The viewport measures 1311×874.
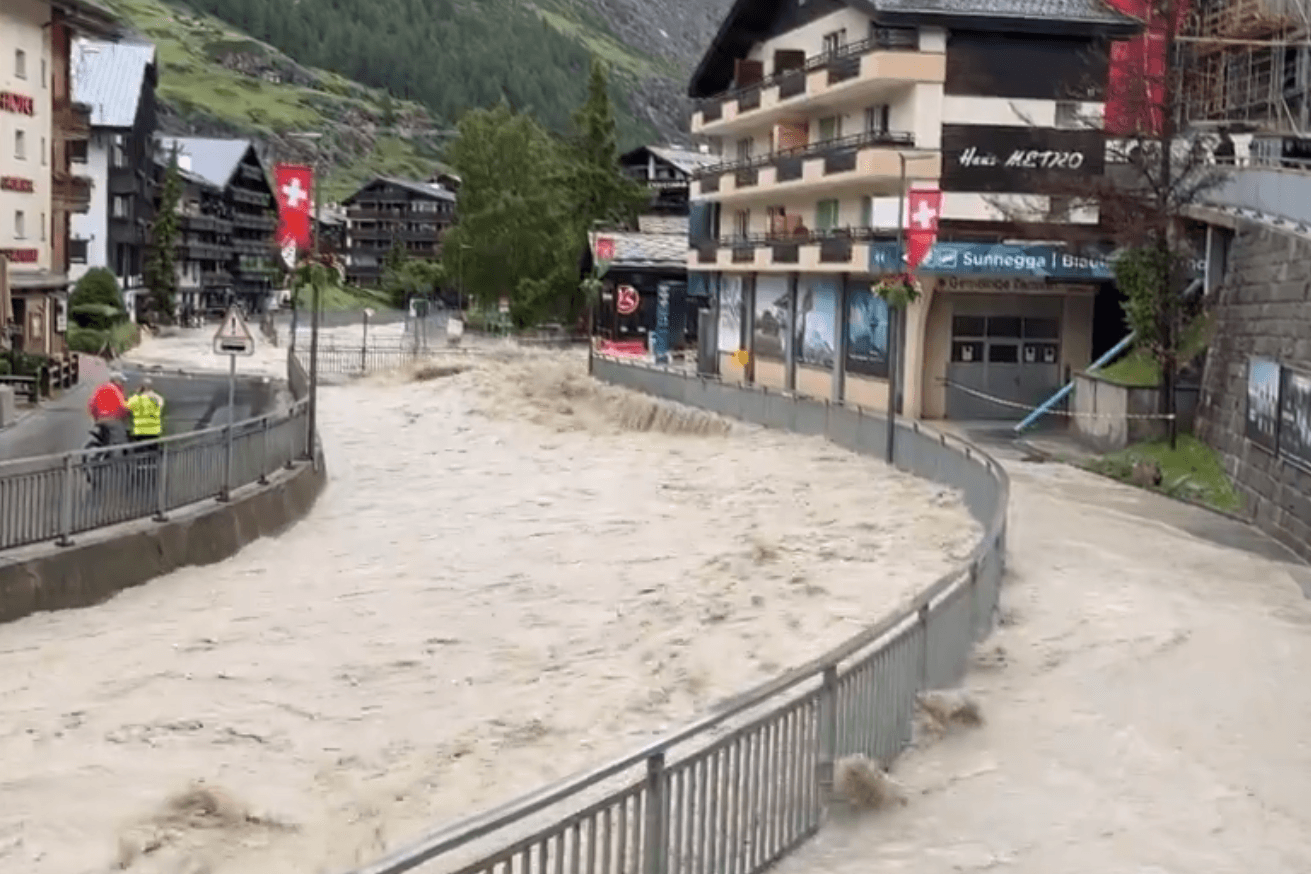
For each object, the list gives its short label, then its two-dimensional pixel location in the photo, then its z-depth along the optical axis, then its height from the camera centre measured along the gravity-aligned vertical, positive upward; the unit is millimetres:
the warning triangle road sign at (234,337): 26359 -956
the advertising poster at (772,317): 53656 -837
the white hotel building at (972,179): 42094 +2763
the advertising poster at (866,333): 45500 -1036
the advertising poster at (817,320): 49094 -829
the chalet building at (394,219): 177000 +5693
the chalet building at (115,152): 86625 +5765
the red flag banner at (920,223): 31328 +1226
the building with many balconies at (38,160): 45031 +2763
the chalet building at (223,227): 122125 +3248
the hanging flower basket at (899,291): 31750 +38
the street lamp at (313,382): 28720 -1752
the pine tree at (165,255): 99562 +802
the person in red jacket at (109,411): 23312 -1852
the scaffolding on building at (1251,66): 37875 +5298
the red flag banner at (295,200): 32812 +1338
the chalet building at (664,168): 109688 +7813
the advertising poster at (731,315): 58281 -879
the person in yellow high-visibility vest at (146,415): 23656 -1900
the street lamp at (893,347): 30125 -965
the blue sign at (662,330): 73438 -1811
